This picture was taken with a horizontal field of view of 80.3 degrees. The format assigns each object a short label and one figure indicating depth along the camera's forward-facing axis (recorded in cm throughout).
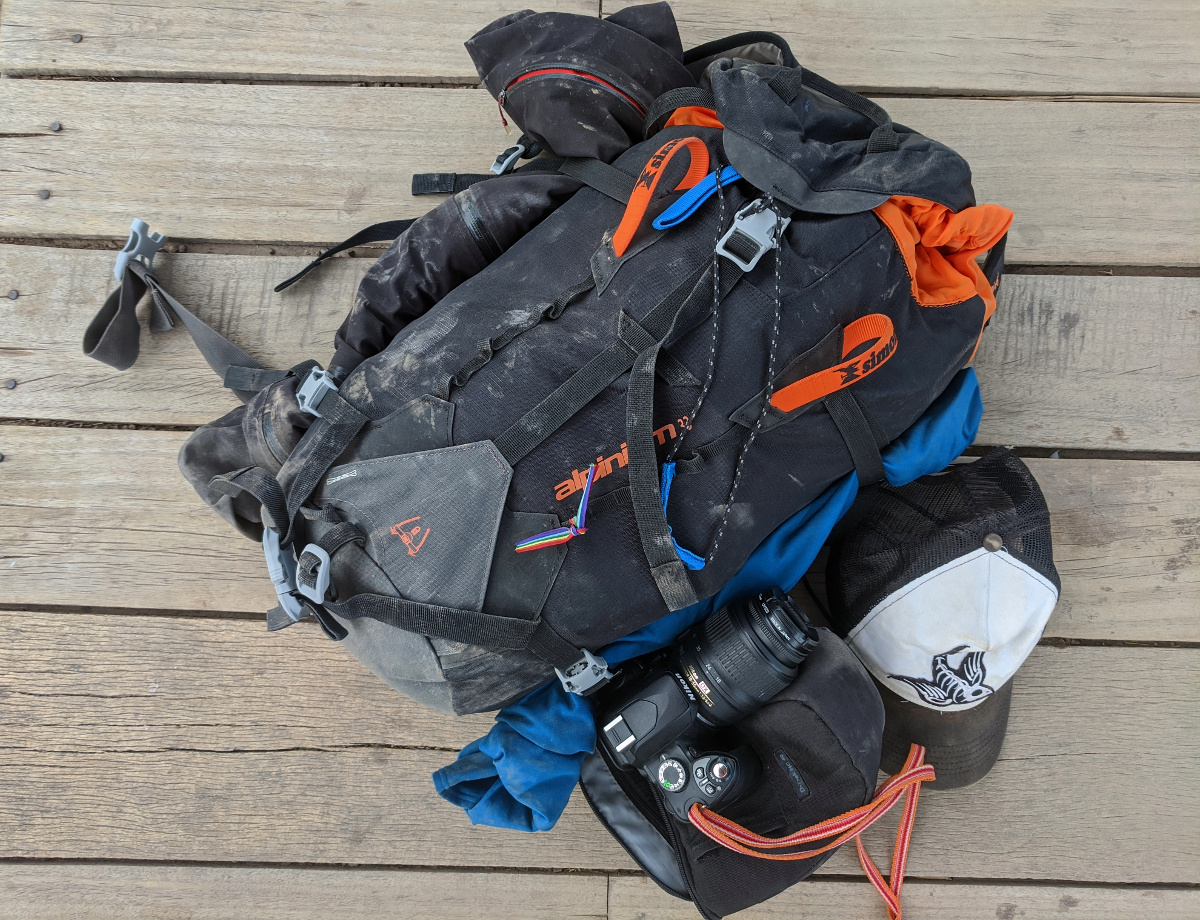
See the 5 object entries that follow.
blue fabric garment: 92
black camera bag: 88
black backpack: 83
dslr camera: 86
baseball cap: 95
